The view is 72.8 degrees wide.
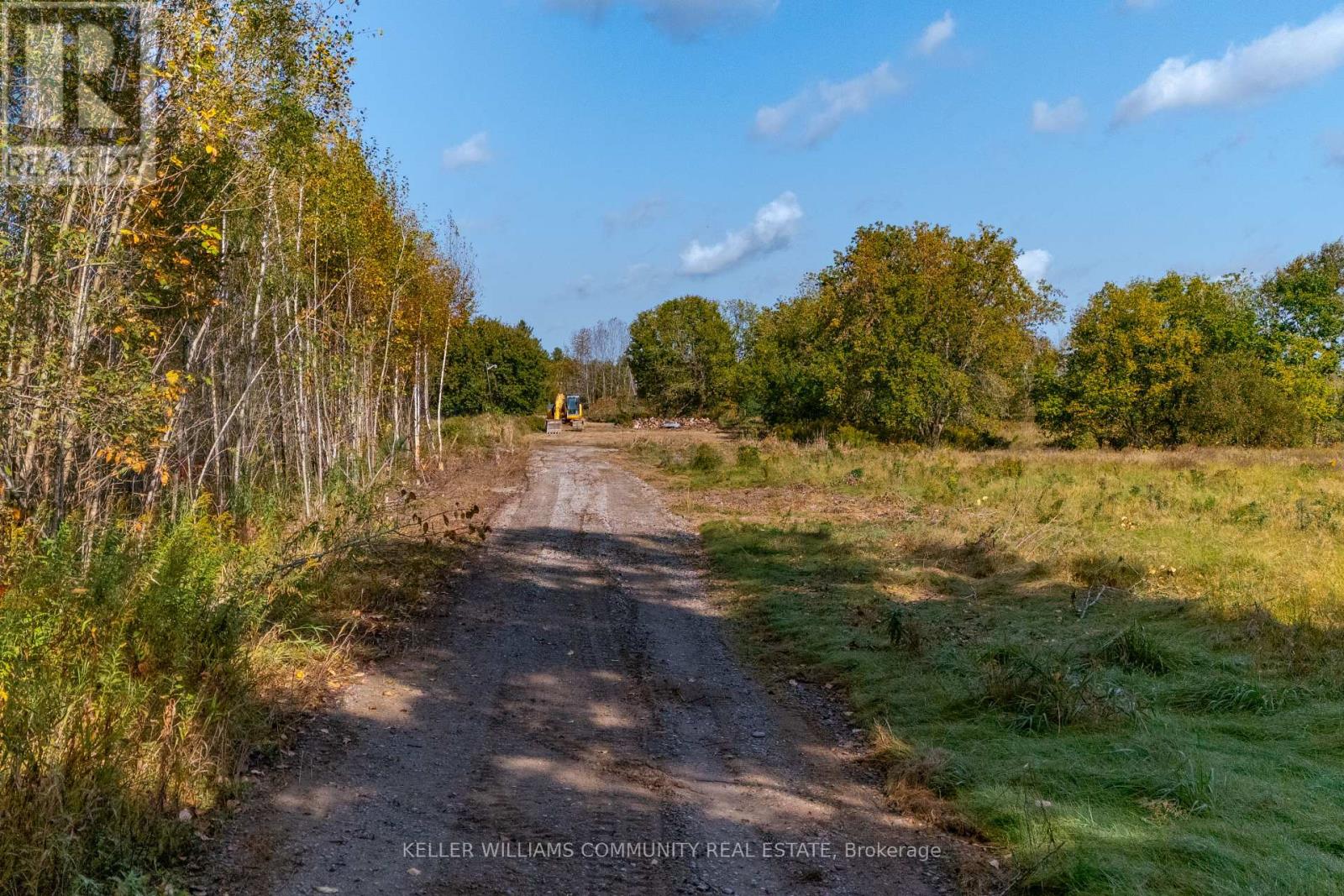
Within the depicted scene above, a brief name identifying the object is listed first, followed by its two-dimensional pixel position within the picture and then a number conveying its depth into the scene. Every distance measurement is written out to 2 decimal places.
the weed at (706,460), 25.78
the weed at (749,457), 25.26
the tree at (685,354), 73.81
